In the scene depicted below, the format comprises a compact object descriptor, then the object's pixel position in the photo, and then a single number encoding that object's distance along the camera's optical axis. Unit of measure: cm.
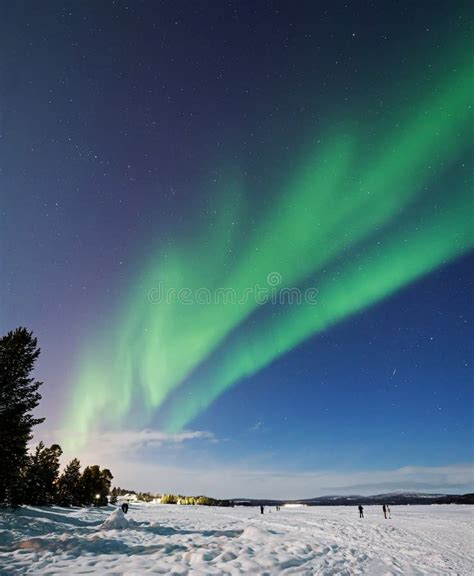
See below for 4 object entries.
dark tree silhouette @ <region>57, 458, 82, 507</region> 4269
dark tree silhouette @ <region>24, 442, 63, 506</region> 3101
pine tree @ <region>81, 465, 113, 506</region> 4759
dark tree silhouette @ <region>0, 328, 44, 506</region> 2025
